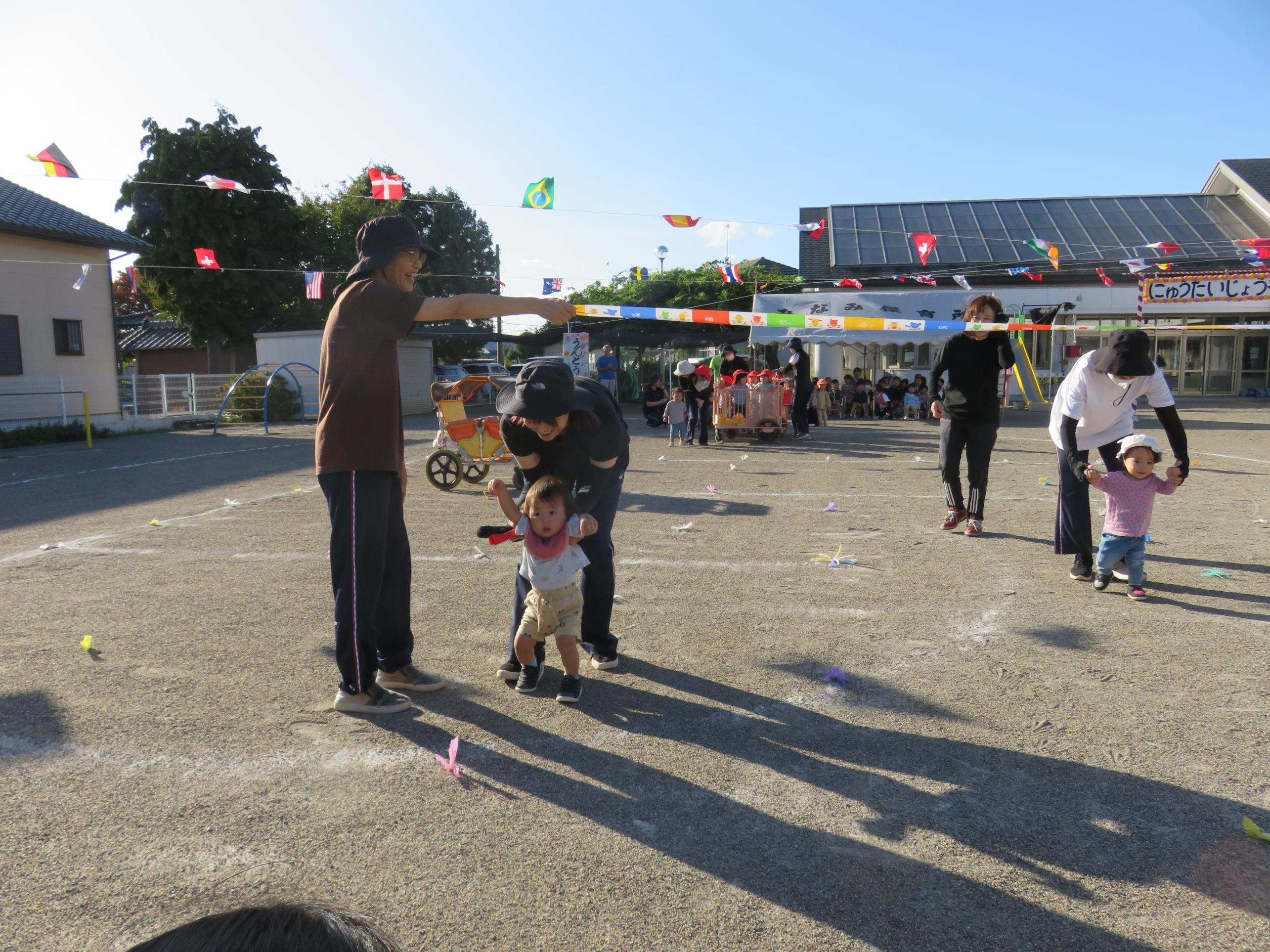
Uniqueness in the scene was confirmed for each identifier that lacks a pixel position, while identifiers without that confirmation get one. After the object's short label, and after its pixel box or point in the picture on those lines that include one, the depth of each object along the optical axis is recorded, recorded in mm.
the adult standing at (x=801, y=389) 17984
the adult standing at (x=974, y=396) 7184
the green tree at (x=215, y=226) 34156
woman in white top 5320
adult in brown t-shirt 3498
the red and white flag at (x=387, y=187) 16750
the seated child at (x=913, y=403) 23969
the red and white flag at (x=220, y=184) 16016
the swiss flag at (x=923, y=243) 24730
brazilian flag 15734
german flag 14484
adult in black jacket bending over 3619
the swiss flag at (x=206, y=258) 21281
